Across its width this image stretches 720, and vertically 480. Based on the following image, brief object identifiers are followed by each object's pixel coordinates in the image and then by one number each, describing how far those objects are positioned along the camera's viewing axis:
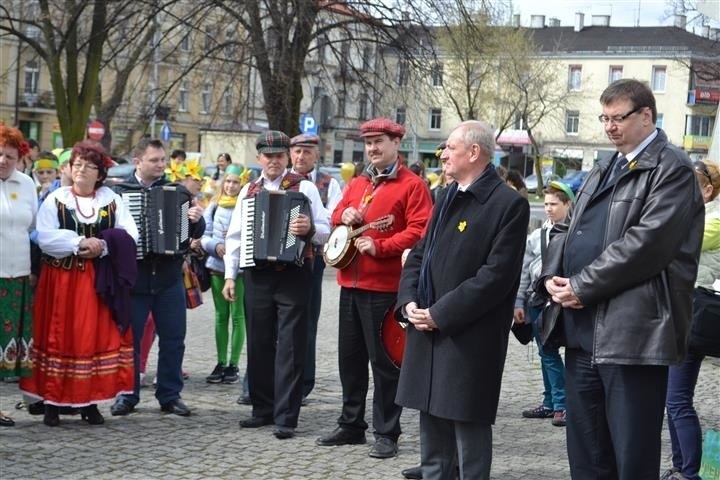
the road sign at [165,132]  38.40
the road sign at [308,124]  22.01
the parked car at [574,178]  47.50
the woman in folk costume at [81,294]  7.75
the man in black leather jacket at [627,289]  4.76
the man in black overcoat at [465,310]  5.46
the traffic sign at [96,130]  28.00
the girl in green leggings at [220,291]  9.77
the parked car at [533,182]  59.81
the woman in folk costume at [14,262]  7.72
